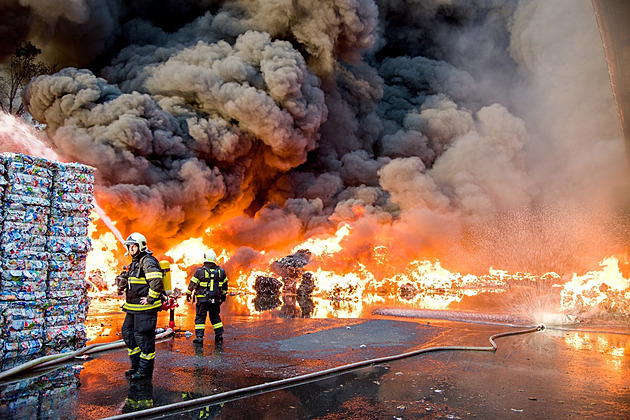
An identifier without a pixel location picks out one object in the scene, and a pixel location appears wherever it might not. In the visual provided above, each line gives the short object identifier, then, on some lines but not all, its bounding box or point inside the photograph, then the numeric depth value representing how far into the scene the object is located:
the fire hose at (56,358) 5.82
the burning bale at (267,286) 20.38
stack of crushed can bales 7.08
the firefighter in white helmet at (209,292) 8.50
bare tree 22.78
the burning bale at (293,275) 20.70
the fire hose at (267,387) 4.63
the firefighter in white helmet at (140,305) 6.04
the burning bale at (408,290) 22.31
